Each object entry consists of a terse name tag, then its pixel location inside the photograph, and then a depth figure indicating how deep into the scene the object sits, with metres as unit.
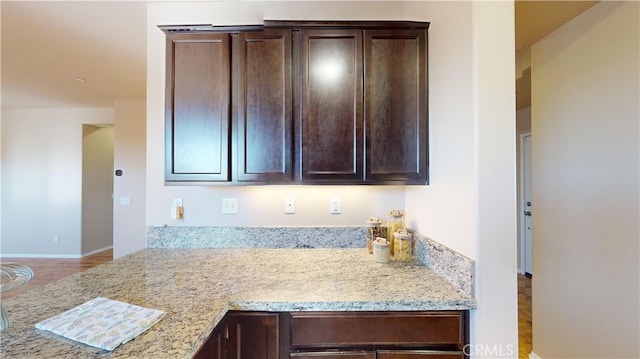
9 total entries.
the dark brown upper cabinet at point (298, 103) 1.60
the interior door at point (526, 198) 4.09
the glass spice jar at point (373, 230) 1.80
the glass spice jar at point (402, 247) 1.64
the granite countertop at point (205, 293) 0.83
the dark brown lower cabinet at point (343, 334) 1.15
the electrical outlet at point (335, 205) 1.95
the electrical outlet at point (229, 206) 1.96
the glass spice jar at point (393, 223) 1.81
